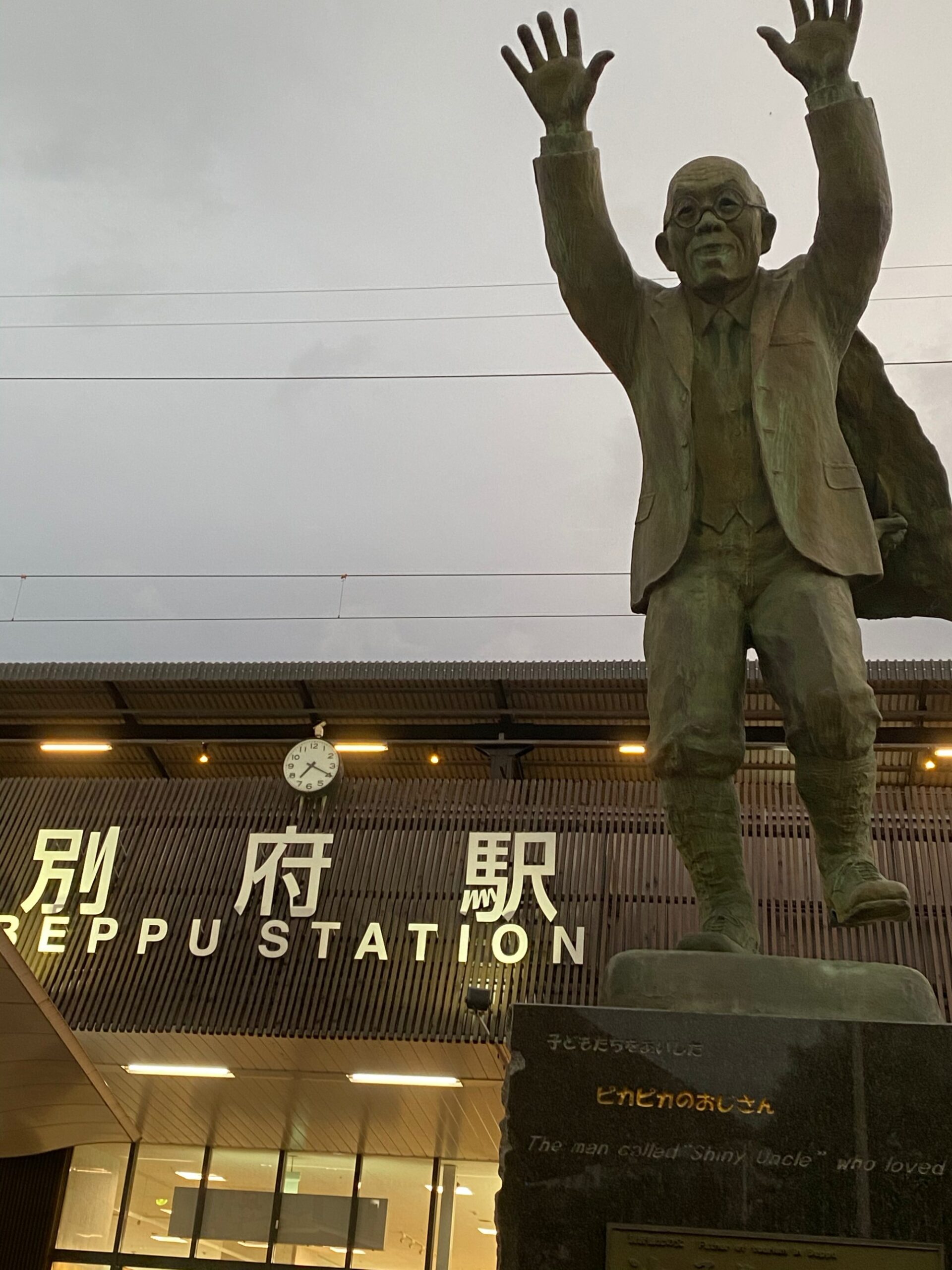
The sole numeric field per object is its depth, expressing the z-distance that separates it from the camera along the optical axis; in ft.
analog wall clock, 35.22
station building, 31.53
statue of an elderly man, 8.54
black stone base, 6.50
